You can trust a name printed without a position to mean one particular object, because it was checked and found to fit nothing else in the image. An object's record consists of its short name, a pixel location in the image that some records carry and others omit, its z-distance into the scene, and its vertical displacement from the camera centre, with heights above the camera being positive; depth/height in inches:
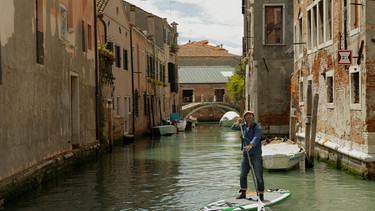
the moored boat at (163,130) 1167.6 -54.4
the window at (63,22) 541.9 +76.8
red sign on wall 460.8 +34.3
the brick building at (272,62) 951.6 +63.7
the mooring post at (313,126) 541.3 -23.8
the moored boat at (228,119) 1627.7 -48.5
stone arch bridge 1975.9 -17.0
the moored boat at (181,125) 1375.5 -53.1
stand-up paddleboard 322.7 -57.7
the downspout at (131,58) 1021.2 +79.7
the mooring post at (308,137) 534.6 -34.8
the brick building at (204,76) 2208.7 +106.3
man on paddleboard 336.2 -28.5
